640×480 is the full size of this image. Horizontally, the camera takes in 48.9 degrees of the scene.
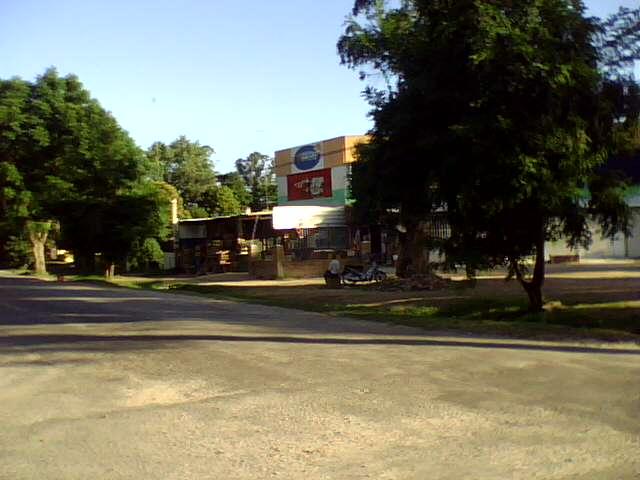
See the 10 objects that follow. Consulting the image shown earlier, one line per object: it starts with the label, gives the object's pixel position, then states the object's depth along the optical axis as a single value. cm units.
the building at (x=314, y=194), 3812
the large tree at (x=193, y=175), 7769
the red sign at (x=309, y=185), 5212
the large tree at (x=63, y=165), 3981
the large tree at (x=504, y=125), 1439
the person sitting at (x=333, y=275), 2758
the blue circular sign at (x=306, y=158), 5294
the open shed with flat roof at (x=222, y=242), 4353
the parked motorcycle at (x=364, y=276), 2805
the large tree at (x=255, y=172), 9381
